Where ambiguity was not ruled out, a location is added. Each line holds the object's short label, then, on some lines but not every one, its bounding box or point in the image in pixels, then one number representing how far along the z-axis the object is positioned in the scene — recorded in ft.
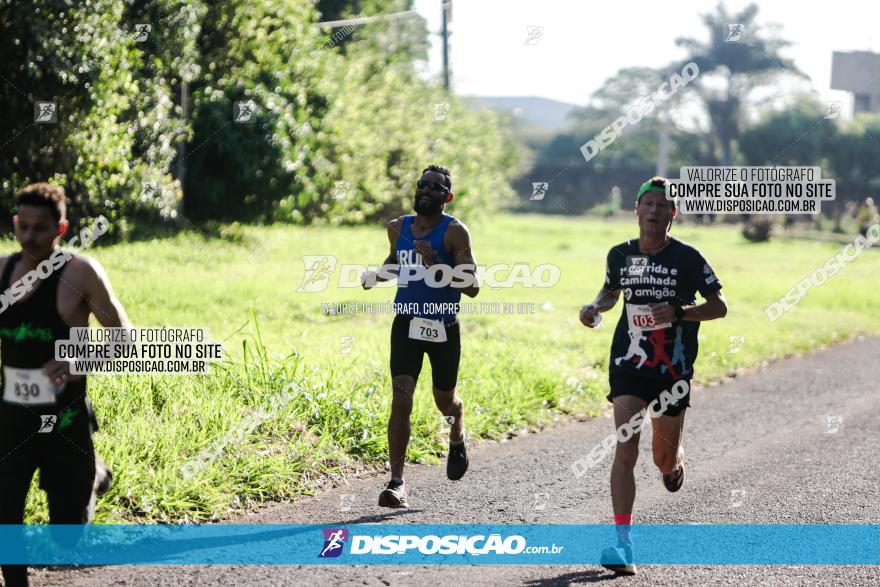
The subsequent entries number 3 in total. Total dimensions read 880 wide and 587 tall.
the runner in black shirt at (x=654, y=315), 17.20
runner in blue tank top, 19.62
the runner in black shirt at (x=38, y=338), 13.82
